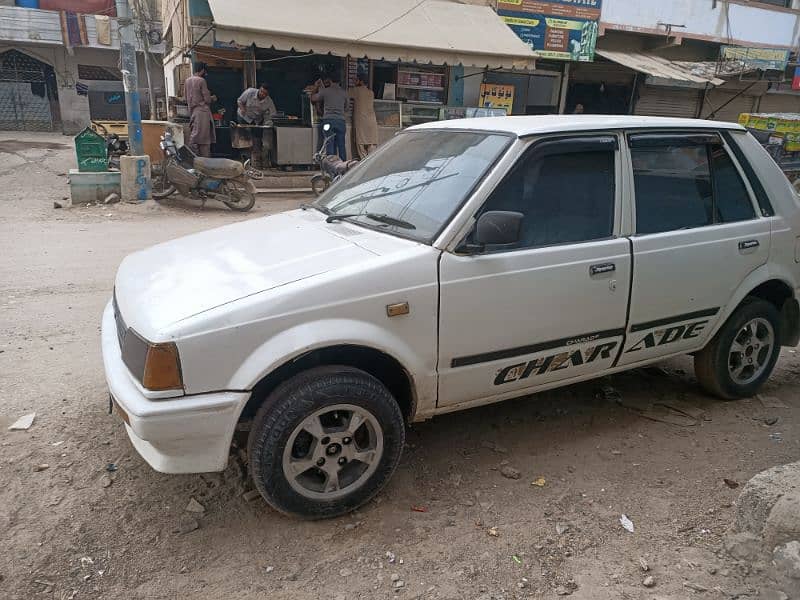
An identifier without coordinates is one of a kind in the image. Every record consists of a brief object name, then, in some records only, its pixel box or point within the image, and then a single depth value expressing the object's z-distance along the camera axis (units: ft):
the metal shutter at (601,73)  55.52
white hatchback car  8.14
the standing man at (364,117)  43.75
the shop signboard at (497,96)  49.51
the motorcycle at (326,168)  33.20
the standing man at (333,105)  39.63
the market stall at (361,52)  35.81
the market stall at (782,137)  41.19
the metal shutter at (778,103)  68.39
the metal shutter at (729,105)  64.81
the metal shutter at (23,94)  77.51
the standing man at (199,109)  37.70
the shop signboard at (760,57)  59.41
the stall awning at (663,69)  50.72
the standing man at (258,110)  39.86
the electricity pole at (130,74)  33.06
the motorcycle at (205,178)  33.65
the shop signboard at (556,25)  47.96
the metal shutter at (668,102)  59.67
